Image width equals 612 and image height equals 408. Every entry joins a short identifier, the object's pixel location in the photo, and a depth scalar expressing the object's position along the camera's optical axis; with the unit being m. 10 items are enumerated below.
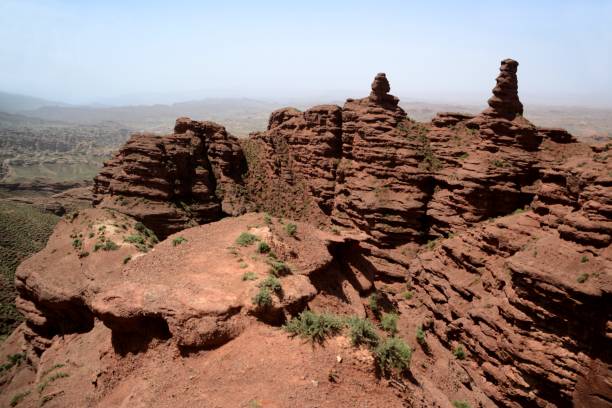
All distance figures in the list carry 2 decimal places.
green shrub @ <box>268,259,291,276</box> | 16.52
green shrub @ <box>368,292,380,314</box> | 24.50
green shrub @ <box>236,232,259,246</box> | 18.90
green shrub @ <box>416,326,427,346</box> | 28.09
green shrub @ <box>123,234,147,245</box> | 35.62
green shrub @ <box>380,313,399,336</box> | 23.38
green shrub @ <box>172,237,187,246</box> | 19.85
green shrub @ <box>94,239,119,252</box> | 33.81
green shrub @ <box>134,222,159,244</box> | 40.84
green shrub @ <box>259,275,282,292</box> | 14.79
